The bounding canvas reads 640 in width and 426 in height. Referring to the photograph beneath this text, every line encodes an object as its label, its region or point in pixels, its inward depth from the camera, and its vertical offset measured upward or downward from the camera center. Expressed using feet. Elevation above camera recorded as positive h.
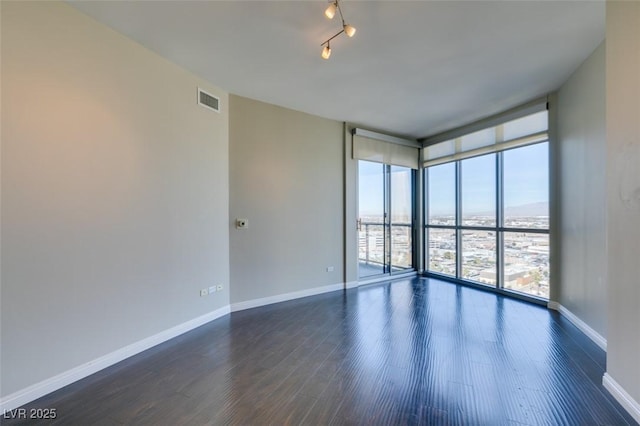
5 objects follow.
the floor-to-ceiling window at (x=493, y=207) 13.29 +0.38
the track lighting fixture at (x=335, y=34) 6.47 +4.96
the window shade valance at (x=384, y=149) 16.76 +4.25
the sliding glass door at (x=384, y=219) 17.71 -0.37
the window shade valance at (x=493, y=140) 13.00 +4.13
